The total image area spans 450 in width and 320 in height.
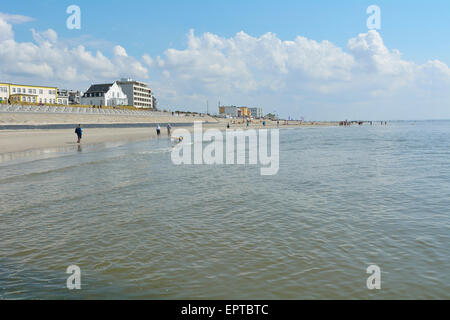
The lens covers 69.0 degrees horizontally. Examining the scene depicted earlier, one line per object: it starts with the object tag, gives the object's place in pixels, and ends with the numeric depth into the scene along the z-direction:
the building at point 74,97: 144.45
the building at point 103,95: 132.75
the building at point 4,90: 92.96
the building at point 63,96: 125.65
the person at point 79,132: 36.27
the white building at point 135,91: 154.50
